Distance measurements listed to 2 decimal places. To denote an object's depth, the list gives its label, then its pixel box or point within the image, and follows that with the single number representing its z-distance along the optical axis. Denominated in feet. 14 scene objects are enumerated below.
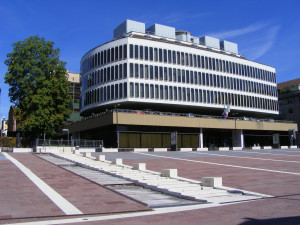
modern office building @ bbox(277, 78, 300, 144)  275.59
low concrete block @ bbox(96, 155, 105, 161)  81.06
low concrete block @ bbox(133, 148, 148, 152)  156.35
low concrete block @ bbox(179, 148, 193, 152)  152.53
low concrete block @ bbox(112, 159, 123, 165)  72.40
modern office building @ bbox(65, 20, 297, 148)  173.99
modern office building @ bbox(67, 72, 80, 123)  265.13
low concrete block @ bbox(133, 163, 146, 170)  63.89
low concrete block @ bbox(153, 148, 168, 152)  157.01
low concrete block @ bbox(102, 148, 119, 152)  147.14
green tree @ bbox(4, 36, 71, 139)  133.67
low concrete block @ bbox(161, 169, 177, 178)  54.70
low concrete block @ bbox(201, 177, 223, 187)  45.11
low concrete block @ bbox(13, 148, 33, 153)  123.49
